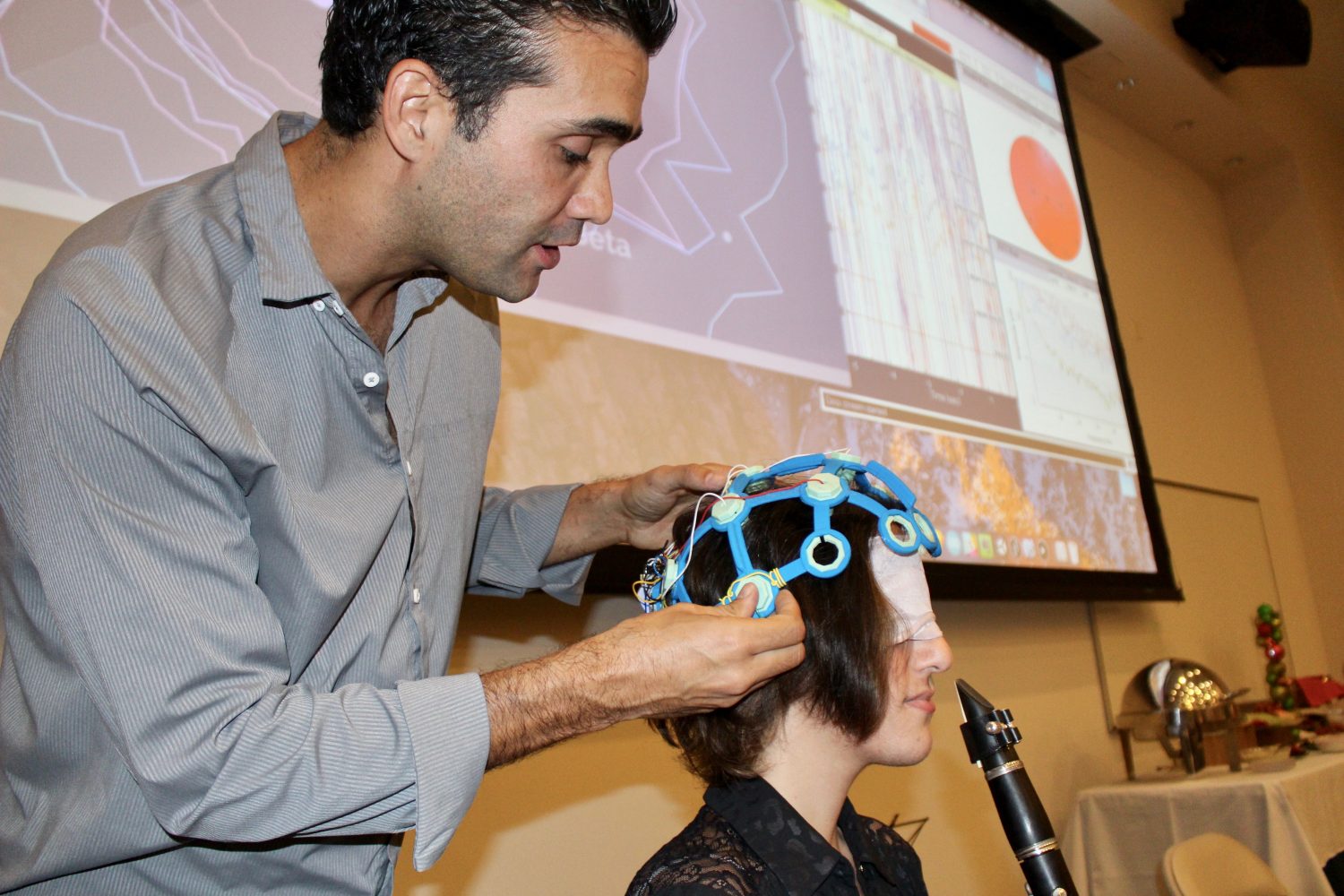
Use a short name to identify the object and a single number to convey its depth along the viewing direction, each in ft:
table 8.46
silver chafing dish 10.44
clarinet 3.96
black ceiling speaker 14.64
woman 4.31
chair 6.29
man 3.19
